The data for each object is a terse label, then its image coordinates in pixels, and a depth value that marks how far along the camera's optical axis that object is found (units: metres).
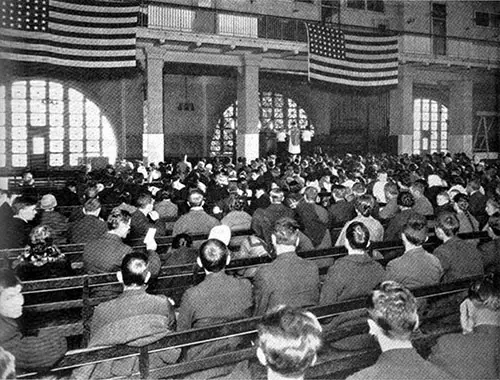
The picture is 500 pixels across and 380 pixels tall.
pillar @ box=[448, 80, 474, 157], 27.27
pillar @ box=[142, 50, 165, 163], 18.91
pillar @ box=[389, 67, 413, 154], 24.80
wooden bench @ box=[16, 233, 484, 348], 5.01
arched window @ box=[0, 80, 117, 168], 20.66
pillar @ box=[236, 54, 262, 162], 21.08
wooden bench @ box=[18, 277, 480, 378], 3.45
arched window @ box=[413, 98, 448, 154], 30.88
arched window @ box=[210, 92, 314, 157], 25.56
